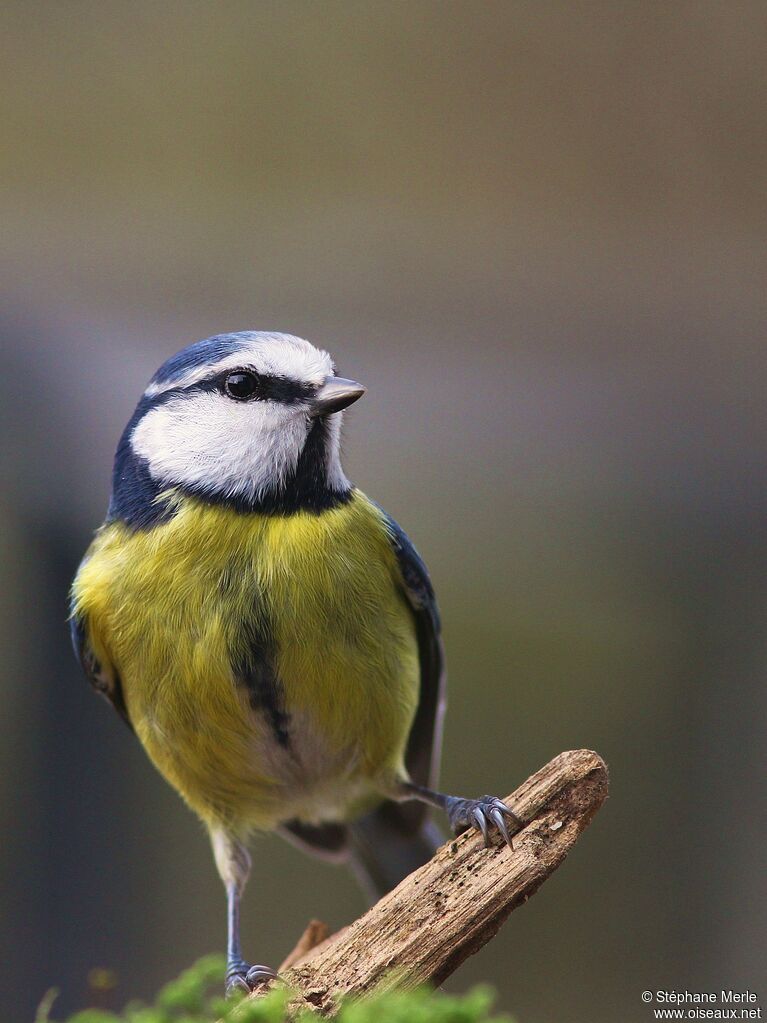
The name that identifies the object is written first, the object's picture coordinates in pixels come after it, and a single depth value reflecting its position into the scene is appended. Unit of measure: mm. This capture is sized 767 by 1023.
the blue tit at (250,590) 2072
